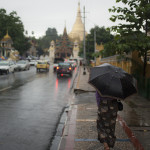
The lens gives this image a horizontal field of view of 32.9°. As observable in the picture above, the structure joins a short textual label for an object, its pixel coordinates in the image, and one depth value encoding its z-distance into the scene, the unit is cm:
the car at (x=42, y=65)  3833
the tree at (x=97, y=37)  6092
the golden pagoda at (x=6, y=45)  6581
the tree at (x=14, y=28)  6706
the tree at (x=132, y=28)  1095
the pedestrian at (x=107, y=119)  486
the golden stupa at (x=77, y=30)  13168
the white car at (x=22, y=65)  4038
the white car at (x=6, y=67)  3047
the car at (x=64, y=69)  2952
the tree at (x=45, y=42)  16500
